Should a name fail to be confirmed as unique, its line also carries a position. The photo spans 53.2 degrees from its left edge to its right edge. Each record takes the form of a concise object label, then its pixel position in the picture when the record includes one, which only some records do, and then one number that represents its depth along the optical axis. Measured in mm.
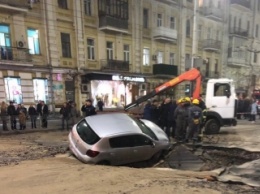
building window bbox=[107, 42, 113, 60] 22406
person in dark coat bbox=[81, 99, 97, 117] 11492
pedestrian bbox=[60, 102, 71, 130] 13984
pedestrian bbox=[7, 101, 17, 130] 13180
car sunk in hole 6336
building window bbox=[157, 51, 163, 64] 26375
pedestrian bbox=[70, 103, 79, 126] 14652
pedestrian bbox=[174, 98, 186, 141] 9078
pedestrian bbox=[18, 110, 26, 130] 13219
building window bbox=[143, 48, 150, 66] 25047
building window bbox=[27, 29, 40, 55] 17734
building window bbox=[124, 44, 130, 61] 23641
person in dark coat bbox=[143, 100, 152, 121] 10734
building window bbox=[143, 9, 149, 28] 24766
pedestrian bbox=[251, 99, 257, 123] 16017
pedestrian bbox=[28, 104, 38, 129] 13992
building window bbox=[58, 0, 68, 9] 19156
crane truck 11289
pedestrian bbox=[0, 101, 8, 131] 13038
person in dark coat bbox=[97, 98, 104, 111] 19312
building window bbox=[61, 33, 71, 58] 19453
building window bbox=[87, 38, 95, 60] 21016
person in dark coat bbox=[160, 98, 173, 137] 10273
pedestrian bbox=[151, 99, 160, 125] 10672
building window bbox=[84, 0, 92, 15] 20661
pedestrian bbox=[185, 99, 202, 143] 8852
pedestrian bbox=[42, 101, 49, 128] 14328
